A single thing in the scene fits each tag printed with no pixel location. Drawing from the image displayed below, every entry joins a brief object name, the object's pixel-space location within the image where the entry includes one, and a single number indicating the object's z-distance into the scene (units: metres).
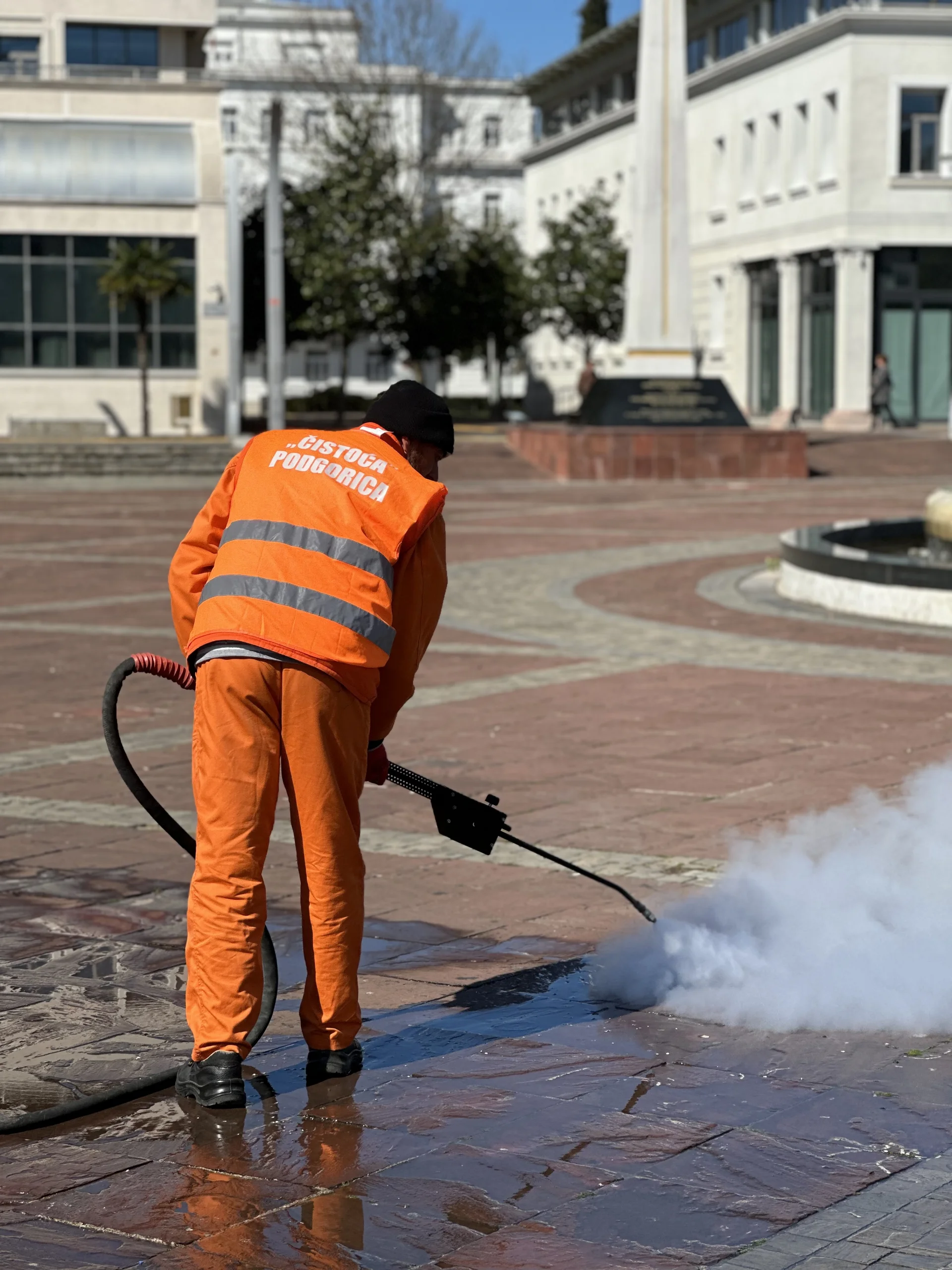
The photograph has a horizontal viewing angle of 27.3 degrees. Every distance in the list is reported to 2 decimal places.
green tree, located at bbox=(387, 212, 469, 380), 52.81
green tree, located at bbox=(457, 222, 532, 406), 54.78
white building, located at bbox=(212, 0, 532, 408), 55.38
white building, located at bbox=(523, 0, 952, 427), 47.22
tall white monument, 32.94
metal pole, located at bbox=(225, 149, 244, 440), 41.25
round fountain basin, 13.58
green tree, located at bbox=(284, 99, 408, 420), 50.81
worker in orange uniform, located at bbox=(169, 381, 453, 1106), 4.09
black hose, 4.04
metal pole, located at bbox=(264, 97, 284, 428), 35.91
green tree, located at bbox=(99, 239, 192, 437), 46.84
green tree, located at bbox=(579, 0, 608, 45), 83.00
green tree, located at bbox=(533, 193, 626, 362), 55.84
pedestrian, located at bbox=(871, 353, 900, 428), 45.12
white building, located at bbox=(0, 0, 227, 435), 48.91
